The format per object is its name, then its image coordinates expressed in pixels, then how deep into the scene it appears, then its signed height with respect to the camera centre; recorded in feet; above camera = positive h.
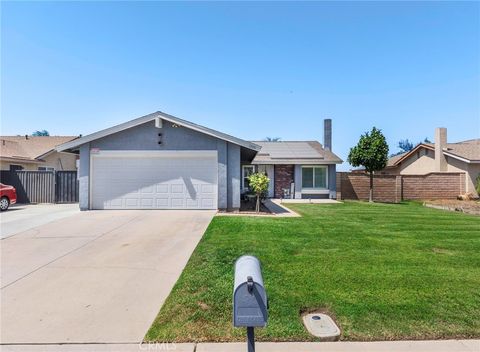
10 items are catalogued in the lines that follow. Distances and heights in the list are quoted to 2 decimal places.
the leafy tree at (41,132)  272.23 +43.80
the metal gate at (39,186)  51.62 -1.78
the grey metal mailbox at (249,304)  6.64 -3.05
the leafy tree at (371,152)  57.36 +5.34
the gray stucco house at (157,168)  39.91 +1.33
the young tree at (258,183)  39.52 -0.80
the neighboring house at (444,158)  64.39 +5.25
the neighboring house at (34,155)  60.80 +5.44
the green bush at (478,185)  62.08 -1.49
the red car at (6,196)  42.11 -3.12
